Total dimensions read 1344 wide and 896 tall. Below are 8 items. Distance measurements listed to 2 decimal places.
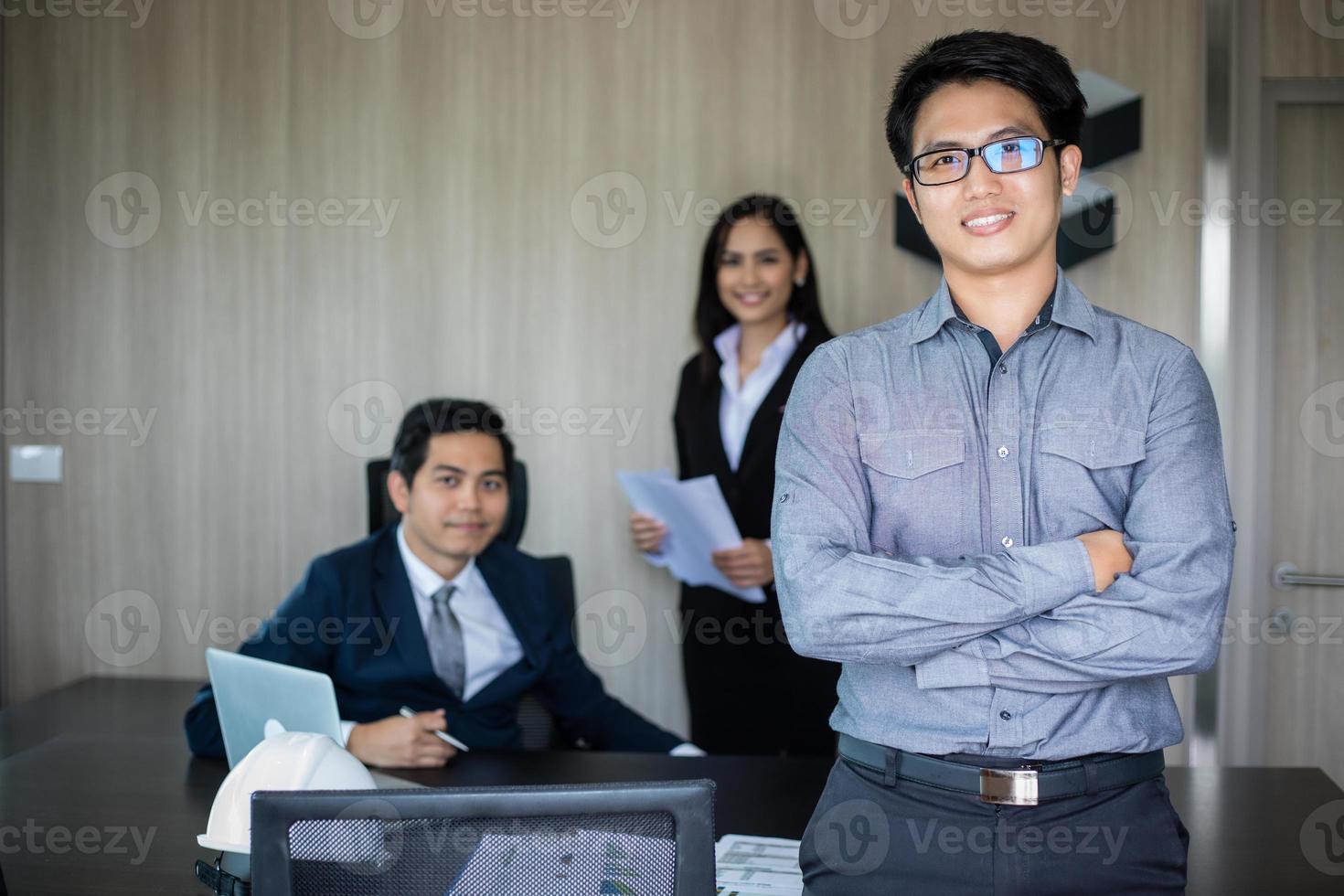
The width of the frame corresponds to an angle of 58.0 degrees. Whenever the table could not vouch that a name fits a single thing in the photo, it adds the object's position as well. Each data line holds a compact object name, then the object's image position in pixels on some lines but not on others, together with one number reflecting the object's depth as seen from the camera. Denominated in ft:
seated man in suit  7.91
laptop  5.72
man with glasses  4.42
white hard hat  4.34
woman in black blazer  10.44
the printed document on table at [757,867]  5.34
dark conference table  5.48
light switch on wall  13.10
